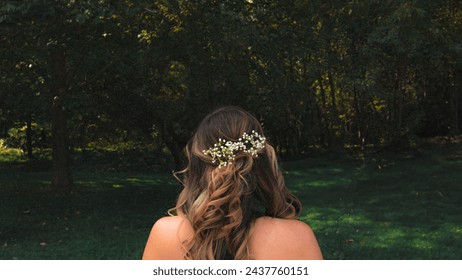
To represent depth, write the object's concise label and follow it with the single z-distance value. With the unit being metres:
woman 2.22
